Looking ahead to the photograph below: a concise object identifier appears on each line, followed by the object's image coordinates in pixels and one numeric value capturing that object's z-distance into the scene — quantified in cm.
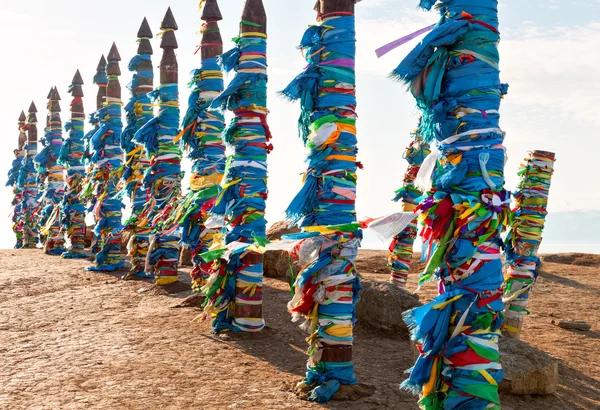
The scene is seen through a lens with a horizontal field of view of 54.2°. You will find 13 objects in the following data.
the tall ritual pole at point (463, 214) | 392
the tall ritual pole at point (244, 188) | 794
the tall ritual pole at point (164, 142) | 1193
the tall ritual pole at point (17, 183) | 2500
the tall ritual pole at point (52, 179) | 1925
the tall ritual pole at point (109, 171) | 1457
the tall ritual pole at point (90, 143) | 1575
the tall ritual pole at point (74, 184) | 1739
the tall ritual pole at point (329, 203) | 571
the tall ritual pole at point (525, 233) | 887
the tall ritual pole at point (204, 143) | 958
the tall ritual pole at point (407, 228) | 1105
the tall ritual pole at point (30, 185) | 2423
